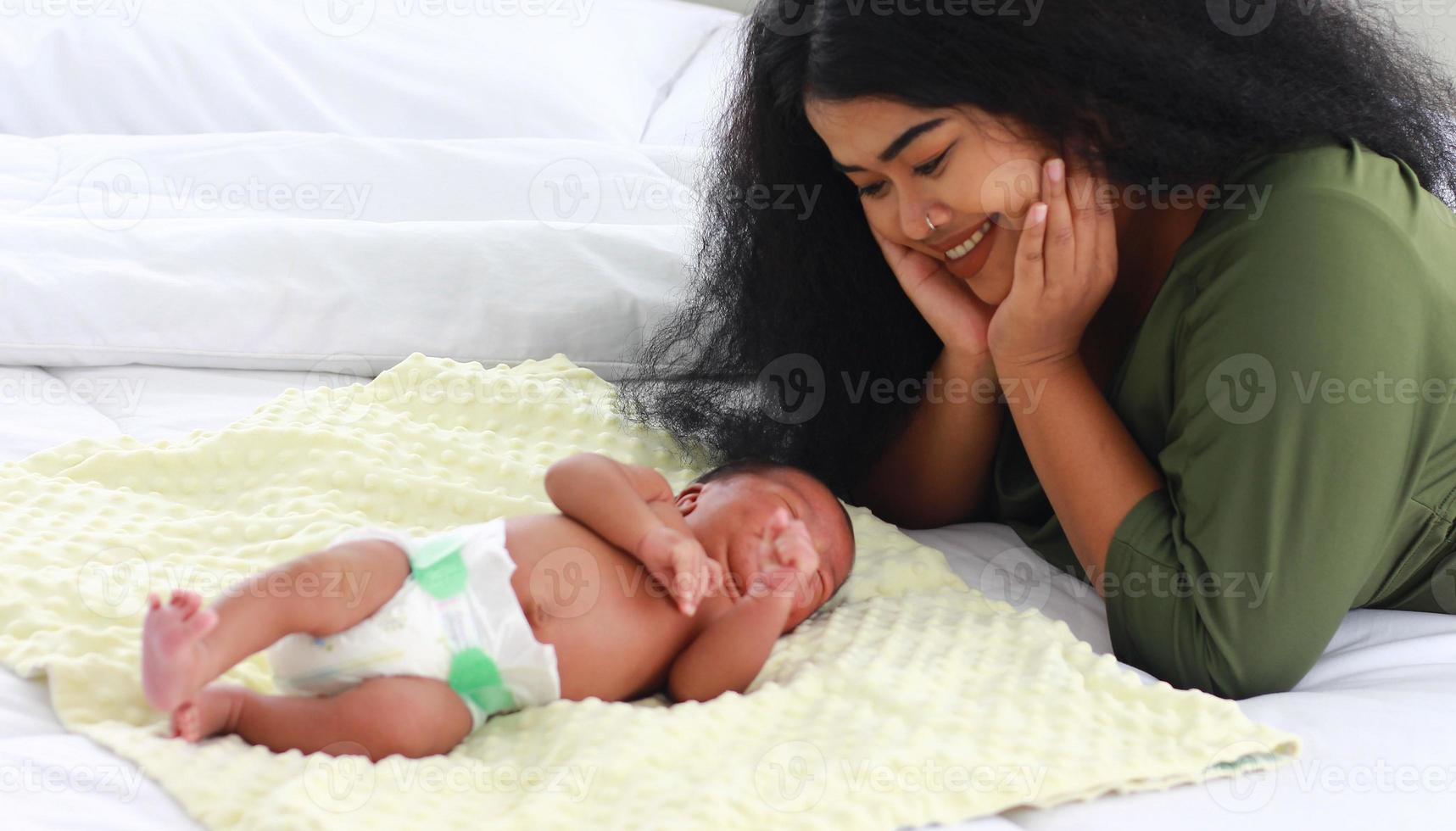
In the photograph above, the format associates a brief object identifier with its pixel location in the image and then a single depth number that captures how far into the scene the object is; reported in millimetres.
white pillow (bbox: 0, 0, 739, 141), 2465
